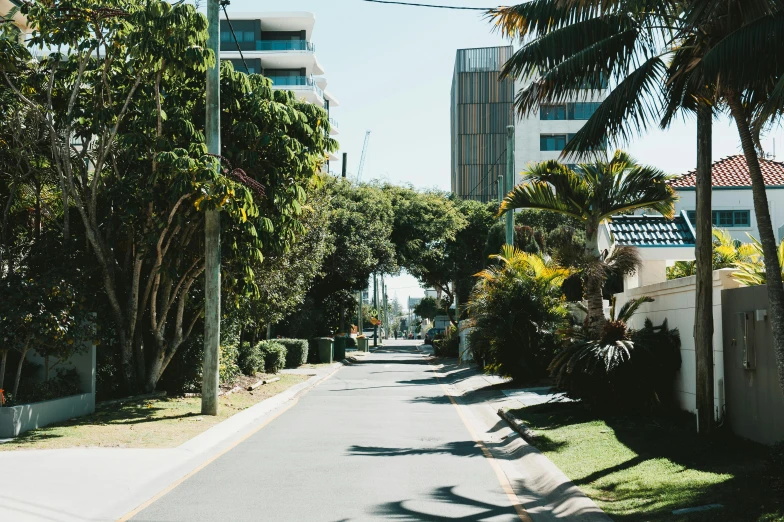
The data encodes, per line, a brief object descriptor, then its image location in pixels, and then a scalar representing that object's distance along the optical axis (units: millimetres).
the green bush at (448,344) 44900
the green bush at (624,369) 14273
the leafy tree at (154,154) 15445
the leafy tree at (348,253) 41000
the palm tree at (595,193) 16188
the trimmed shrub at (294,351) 35469
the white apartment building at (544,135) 81500
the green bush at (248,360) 26312
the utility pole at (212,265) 16578
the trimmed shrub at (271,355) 29328
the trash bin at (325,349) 41712
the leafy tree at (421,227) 51406
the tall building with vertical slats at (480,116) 103500
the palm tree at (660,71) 9367
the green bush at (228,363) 21547
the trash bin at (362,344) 65125
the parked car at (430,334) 79306
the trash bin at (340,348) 45438
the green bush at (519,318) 22125
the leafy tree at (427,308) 122644
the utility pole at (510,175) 28375
